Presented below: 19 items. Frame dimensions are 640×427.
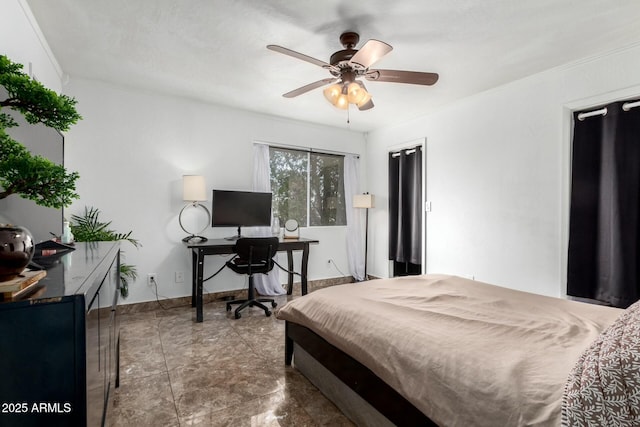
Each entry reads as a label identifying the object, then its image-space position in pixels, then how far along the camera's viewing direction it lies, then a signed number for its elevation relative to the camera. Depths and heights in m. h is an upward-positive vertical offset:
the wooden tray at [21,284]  0.75 -0.20
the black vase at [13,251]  0.82 -0.12
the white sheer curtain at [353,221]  5.07 -0.19
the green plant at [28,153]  1.09 +0.20
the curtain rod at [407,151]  4.44 +0.84
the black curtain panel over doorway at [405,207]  4.42 +0.04
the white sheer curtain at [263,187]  4.25 +0.29
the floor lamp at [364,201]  4.84 +0.13
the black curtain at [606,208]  2.50 +0.02
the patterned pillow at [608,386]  0.77 -0.45
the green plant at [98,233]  2.94 -0.24
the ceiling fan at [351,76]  2.20 +0.98
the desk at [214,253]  3.33 -0.51
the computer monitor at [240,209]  3.78 +0.00
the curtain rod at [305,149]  4.41 +0.89
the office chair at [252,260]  3.39 -0.57
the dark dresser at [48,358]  0.74 -0.36
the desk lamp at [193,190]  3.57 +0.20
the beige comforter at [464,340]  1.01 -0.55
